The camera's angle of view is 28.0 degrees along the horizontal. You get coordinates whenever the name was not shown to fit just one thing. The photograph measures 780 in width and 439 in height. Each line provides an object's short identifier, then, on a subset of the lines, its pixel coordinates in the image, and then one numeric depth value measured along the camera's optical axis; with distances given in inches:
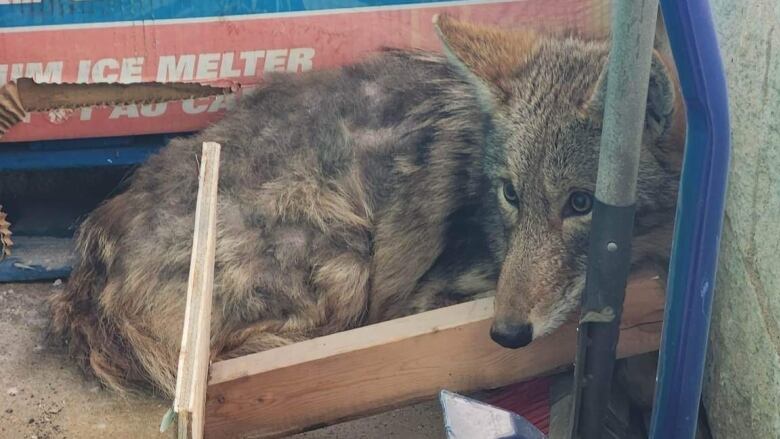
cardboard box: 52.7
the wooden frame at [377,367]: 42.2
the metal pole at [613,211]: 35.2
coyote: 44.6
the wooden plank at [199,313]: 34.1
